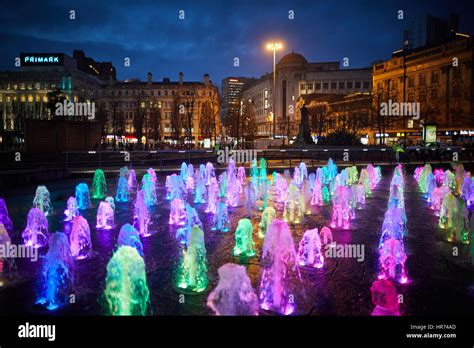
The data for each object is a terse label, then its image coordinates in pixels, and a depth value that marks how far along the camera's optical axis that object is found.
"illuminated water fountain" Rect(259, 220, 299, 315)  5.71
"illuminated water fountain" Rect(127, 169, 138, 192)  18.98
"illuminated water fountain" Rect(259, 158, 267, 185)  21.34
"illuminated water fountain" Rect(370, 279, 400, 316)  5.36
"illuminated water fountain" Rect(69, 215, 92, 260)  8.35
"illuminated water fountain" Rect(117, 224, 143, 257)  7.94
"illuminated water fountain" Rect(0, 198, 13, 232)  10.56
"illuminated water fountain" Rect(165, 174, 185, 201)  16.08
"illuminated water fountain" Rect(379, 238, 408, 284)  6.80
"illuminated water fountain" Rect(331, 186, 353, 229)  11.00
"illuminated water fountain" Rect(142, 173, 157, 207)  14.82
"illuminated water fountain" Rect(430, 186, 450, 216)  13.03
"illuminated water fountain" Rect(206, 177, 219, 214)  13.37
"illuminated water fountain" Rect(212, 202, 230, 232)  10.73
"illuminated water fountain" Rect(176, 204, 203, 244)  9.39
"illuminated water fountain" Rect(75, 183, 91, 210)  13.73
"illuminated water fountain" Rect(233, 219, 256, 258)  8.19
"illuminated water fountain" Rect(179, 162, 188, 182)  22.11
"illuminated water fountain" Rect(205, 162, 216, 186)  22.58
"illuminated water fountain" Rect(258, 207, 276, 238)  10.09
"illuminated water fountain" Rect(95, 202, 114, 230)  10.90
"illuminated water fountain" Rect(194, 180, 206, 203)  15.66
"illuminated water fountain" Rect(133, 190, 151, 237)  10.19
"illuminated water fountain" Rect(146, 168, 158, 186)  20.41
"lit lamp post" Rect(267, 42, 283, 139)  38.75
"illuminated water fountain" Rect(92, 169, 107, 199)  16.70
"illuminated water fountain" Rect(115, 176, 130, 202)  16.02
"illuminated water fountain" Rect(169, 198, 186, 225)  11.59
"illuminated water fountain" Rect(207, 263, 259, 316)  5.03
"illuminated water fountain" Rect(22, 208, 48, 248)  9.38
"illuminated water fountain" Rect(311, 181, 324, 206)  15.03
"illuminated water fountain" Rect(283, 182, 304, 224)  11.69
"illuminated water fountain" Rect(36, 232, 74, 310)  5.99
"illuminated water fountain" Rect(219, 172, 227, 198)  17.13
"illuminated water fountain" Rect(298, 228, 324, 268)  7.62
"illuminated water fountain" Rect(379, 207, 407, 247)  9.41
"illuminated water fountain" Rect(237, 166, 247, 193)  21.58
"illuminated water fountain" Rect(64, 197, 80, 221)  12.17
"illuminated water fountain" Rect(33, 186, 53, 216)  13.19
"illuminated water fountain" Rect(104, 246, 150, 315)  5.42
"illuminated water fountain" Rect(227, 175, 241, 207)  14.69
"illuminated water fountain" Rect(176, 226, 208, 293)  6.51
